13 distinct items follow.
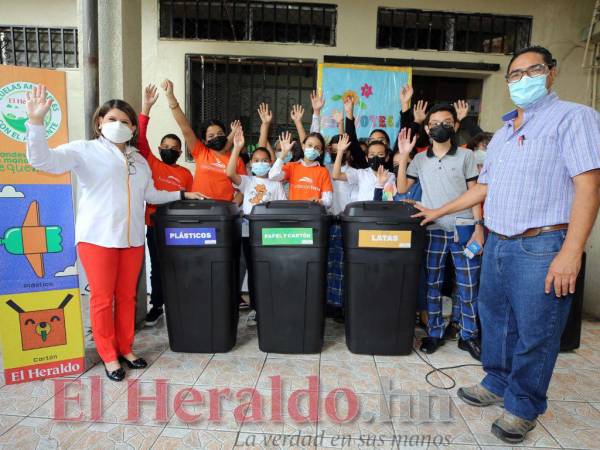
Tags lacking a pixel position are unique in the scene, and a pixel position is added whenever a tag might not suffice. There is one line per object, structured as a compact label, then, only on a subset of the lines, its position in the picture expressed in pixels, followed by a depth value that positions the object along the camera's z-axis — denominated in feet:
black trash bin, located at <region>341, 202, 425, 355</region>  7.95
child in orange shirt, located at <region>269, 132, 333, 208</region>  9.65
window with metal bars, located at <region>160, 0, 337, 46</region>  17.25
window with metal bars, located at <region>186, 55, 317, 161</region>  17.51
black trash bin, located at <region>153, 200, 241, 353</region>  8.04
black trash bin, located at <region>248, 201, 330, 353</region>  8.05
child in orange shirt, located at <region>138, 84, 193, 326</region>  9.48
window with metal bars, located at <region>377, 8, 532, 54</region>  17.56
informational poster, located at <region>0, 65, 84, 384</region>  6.99
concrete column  9.25
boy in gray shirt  8.33
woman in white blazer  6.96
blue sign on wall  16.51
